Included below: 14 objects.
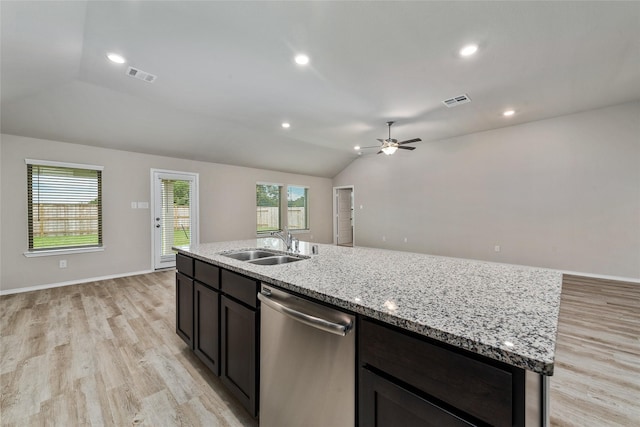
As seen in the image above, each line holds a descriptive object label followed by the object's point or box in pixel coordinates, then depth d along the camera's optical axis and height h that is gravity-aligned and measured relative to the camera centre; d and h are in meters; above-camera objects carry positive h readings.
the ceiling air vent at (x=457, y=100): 3.77 +1.66
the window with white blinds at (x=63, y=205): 4.04 +0.10
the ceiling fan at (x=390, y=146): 4.60 +1.16
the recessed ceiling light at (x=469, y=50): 2.54 +1.62
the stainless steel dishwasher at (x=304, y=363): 0.98 -0.65
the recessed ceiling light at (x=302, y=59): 2.68 +1.59
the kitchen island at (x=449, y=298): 0.63 -0.32
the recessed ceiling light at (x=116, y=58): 2.69 +1.61
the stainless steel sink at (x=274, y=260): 2.02 -0.38
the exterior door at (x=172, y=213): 5.21 -0.03
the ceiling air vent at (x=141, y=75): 2.99 +1.62
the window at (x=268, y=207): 7.17 +0.13
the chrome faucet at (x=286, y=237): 2.21 -0.22
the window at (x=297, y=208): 7.91 +0.11
